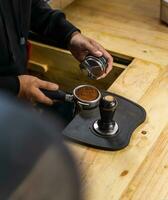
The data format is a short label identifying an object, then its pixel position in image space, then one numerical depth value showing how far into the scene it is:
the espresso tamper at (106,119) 0.81
